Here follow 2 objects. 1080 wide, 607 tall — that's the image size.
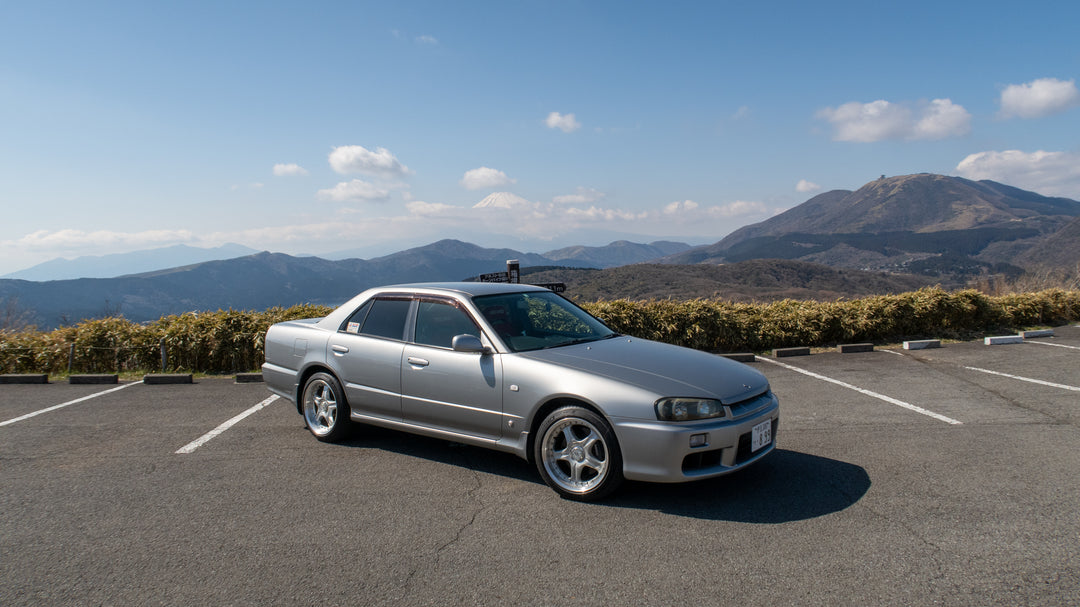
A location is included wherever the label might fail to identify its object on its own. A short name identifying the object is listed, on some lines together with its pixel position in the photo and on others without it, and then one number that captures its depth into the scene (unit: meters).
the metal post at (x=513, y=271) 10.28
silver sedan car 3.71
